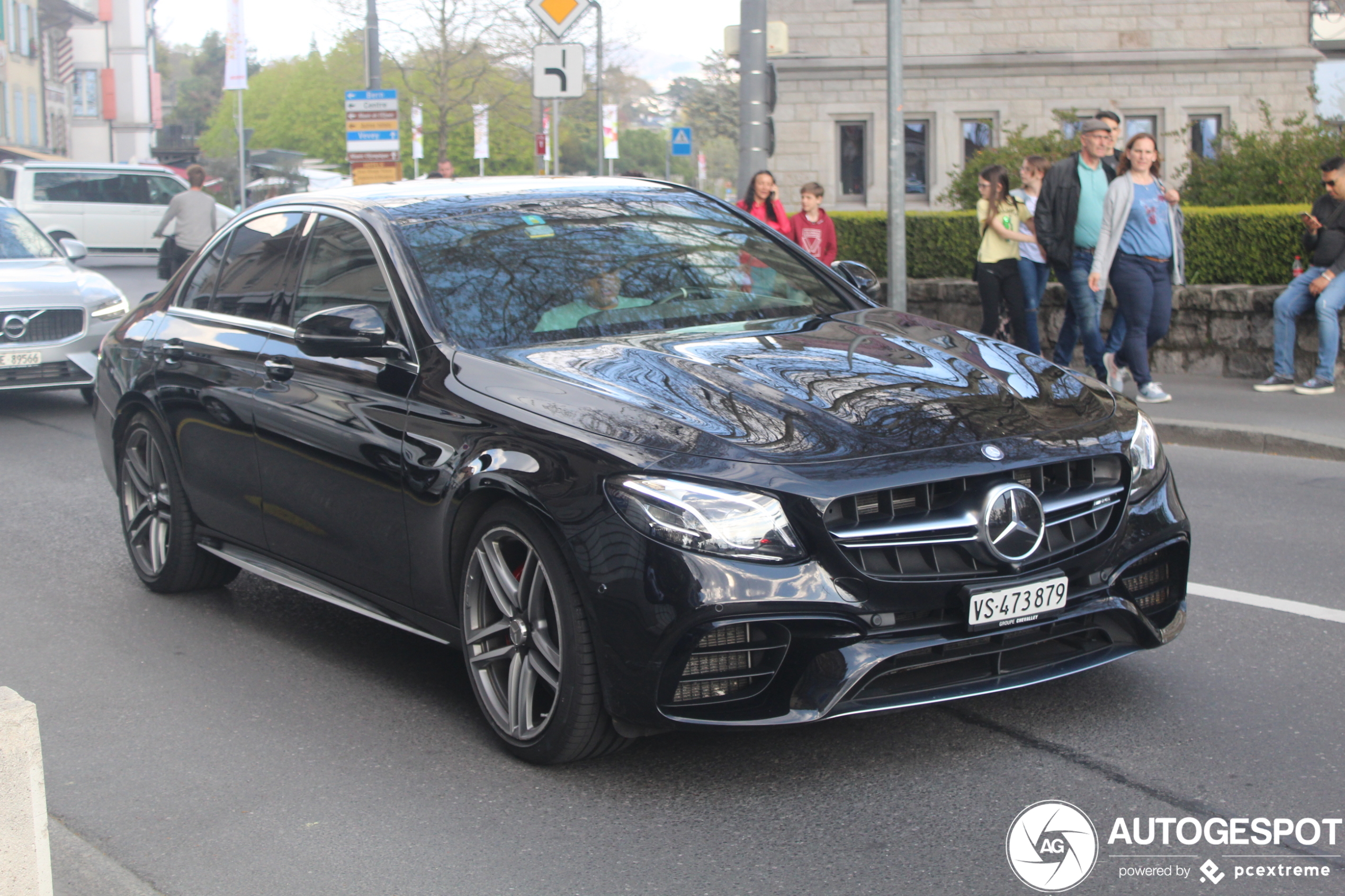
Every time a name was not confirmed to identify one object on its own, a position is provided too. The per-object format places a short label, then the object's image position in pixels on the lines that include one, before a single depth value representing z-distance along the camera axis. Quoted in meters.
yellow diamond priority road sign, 15.39
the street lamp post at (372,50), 23.09
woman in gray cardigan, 10.66
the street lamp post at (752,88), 13.43
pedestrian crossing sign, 32.22
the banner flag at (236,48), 31.28
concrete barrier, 2.79
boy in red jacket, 13.29
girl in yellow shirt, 11.81
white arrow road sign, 15.34
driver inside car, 4.78
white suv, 25.75
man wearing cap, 11.27
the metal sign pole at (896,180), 12.73
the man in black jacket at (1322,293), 11.25
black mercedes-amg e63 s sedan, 3.72
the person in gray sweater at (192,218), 17.67
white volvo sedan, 11.63
